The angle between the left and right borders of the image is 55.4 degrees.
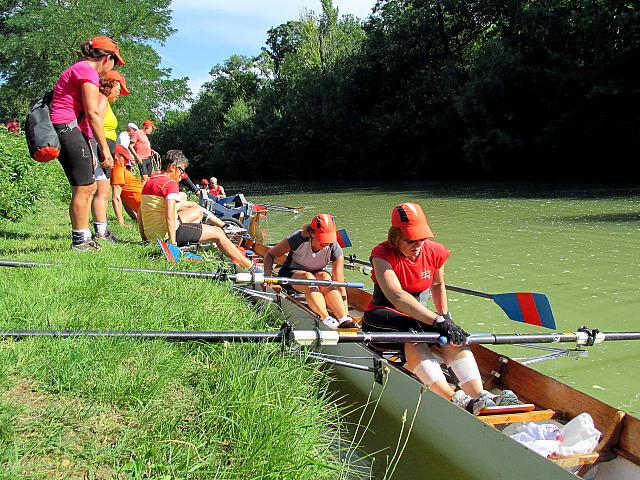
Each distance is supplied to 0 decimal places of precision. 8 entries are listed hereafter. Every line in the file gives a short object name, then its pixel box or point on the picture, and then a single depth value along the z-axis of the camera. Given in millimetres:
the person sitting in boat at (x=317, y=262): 6848
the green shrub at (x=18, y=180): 9945
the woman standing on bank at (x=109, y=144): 6875
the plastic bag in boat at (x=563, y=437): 3836
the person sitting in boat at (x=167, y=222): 8312
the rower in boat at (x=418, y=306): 4621
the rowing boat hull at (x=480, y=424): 3596
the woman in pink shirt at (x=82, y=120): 6129
